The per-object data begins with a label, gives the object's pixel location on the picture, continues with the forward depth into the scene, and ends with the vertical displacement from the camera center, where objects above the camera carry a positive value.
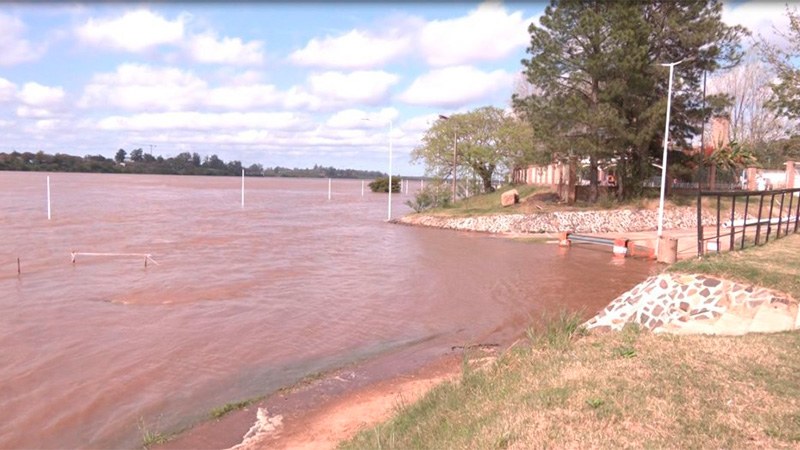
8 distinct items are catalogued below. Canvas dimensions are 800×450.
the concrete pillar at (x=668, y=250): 20.20 -2.13
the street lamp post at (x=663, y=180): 22.00 +0.45
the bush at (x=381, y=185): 99.25 -0.23
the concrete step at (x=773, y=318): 7.84 -1.78
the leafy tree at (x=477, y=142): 43.97 +3.60
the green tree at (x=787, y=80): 12.63 +2.66
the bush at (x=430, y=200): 40.91 -1.11
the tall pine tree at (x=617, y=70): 28.98 +6.58
